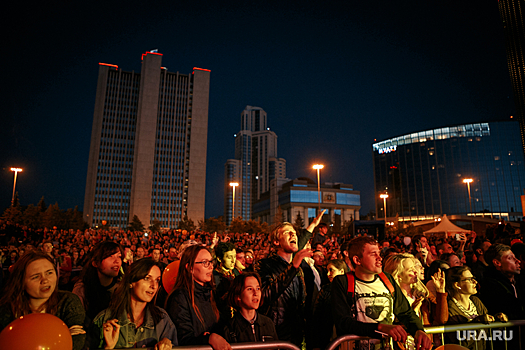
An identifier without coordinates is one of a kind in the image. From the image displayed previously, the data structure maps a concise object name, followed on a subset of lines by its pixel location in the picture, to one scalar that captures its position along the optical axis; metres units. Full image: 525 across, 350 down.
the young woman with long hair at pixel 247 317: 3.08
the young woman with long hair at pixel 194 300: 3.06
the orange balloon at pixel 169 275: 4.20
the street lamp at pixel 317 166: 22.62
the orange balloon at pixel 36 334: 2.14
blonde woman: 3.61
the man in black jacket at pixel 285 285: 3.62
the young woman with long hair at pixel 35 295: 2.67
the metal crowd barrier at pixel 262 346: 2.77
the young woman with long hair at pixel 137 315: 2.75
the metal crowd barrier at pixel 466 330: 2.92
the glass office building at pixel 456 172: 102.81
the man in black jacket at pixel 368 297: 3.11
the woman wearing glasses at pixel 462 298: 3.84
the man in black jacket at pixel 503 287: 4.30
